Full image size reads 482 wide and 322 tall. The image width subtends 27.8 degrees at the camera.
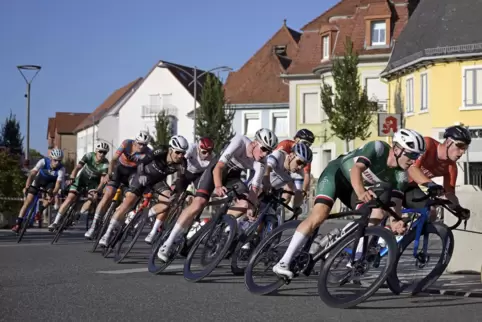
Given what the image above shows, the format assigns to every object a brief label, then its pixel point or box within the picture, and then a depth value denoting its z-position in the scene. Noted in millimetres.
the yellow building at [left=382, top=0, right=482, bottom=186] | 40312
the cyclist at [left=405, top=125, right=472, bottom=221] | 10328
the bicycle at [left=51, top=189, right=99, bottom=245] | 18359
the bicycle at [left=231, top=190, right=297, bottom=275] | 11367
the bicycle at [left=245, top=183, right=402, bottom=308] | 8914
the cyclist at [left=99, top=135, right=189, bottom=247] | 14031
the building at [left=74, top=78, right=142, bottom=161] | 103019
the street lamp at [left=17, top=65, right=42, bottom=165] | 40125
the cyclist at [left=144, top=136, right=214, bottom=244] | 13805
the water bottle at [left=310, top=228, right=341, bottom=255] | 9820
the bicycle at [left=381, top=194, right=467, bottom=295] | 9734
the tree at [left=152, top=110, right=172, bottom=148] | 70875
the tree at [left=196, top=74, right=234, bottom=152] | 59938
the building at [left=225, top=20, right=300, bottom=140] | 66750
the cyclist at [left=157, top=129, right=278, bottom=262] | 11547
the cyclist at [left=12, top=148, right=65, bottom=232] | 19422
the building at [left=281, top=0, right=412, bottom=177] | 50219
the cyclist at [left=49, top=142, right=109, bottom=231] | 18484
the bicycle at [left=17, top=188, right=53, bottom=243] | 19234
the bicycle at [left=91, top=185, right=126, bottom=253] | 15383
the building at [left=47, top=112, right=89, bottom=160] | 156875
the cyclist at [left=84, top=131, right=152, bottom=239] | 16422
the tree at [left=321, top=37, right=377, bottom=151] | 45844
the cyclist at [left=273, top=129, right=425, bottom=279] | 9445
